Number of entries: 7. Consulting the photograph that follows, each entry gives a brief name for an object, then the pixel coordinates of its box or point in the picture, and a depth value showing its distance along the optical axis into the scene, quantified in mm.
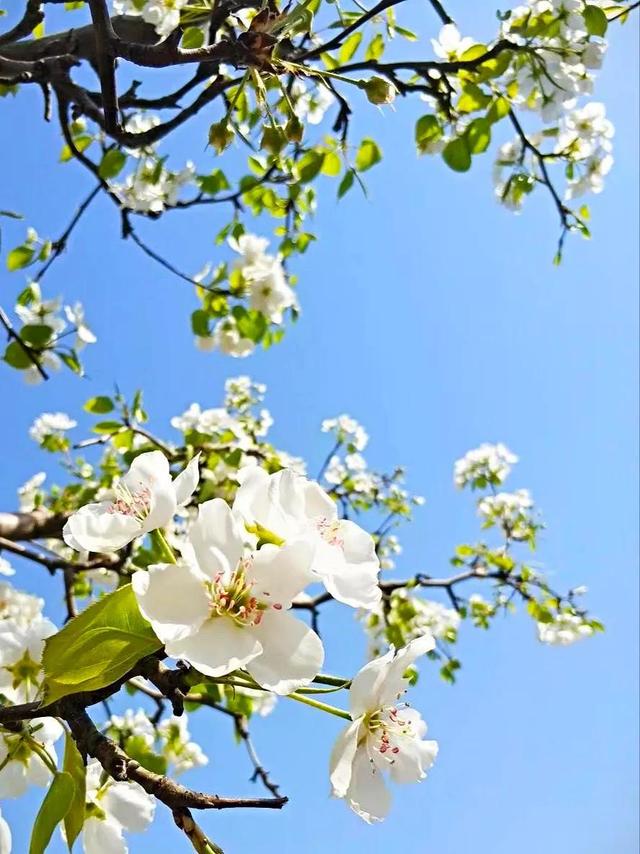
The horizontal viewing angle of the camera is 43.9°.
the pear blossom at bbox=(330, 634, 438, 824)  165
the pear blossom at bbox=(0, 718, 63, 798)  198
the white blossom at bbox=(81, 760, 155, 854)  191
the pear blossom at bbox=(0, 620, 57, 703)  225
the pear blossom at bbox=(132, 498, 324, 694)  147
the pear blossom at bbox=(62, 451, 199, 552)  168
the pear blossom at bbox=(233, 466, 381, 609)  159
